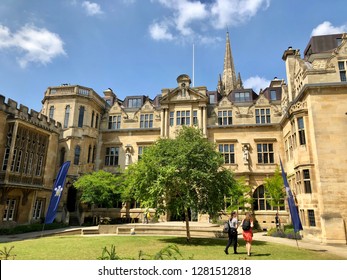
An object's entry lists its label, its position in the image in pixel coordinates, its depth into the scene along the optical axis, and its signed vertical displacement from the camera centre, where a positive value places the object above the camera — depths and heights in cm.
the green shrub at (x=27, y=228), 2164 -277
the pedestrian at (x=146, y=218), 2780 -196
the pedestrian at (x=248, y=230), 1184 -130
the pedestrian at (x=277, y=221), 2497 -184
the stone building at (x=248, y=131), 2086 +813
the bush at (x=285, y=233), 2087 -256
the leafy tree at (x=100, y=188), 2667 +126
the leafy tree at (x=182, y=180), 1627 +141
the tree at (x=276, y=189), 2497 +140
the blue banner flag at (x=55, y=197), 1434 +10
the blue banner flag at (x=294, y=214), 1568 -65
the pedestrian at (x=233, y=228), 1252 -129
